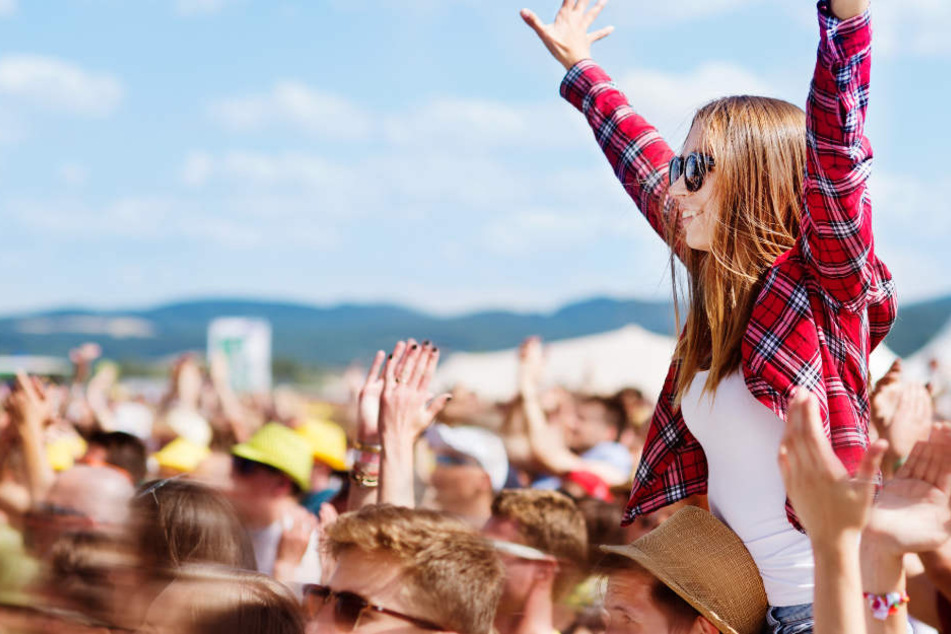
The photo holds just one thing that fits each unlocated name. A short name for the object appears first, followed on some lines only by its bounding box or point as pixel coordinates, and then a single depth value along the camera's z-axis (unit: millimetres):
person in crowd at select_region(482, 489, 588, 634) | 3047
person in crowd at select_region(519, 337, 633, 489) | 5086
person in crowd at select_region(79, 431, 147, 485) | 4914
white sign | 13702
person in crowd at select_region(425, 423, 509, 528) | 4180
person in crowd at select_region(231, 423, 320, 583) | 3836
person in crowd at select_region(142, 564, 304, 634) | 1902
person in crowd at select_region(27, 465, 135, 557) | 3016
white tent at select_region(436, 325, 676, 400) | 16891
